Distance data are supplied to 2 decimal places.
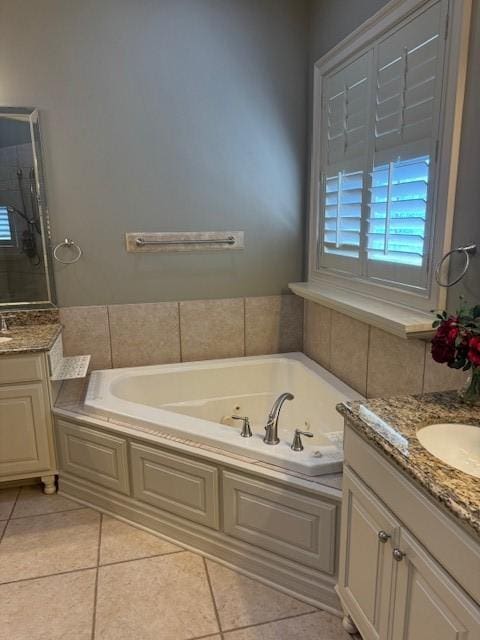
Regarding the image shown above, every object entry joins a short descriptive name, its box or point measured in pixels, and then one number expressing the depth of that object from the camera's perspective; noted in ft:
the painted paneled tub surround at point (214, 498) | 5.67
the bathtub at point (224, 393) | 7.55
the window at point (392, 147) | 5.48
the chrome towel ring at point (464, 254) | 5.22
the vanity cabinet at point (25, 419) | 7.55
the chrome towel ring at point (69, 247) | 8.82
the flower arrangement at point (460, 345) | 4.47
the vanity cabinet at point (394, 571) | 3.16
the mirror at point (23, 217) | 8.29
